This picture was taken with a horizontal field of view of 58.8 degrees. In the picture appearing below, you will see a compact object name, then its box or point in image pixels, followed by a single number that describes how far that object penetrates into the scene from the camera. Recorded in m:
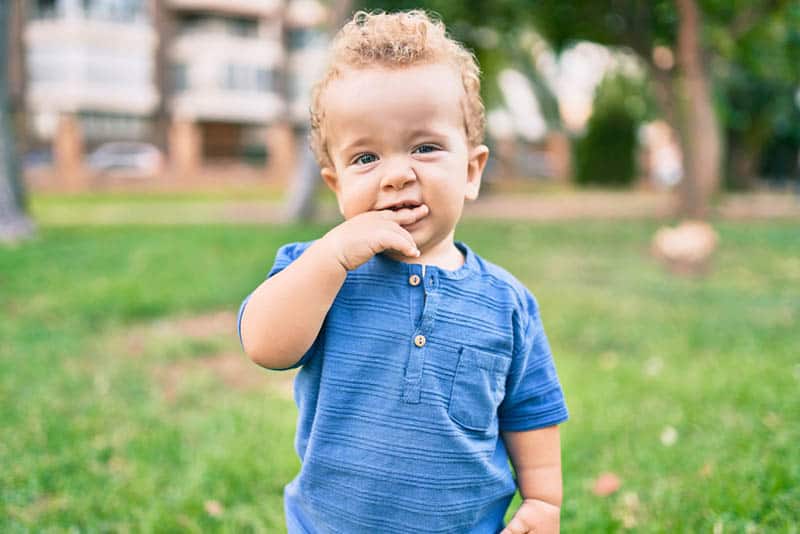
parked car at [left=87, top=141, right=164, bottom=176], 28.95
